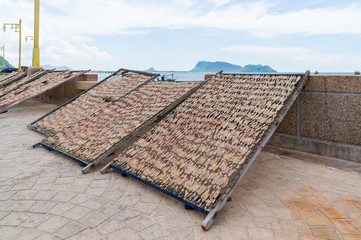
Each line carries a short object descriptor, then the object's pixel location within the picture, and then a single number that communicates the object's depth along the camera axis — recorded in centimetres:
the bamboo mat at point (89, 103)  690
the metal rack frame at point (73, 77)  938
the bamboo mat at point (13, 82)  1197
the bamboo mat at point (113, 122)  501
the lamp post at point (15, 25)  3092
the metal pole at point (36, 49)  1856
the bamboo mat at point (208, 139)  336
